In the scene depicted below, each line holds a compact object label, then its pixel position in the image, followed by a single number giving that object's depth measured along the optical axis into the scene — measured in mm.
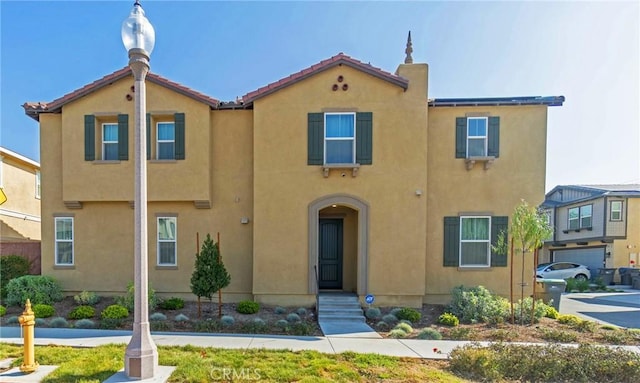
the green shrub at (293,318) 8172
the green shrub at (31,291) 8992
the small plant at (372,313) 8642
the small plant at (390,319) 8234
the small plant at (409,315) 8445
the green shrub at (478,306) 8398
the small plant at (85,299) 9125
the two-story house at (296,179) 9375
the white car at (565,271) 19672
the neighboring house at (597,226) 19594
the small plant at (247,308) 8648
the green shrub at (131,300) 8499
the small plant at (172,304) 8883
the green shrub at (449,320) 8148
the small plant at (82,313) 7949
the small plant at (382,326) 7852
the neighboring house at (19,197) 14008
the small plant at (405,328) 7510
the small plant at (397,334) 7259
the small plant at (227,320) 7652
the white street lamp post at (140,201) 4406
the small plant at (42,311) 7977
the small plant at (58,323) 7391
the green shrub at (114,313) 7844
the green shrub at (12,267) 10102
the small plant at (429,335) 7121
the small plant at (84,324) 7359
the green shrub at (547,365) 5121
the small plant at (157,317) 7809
